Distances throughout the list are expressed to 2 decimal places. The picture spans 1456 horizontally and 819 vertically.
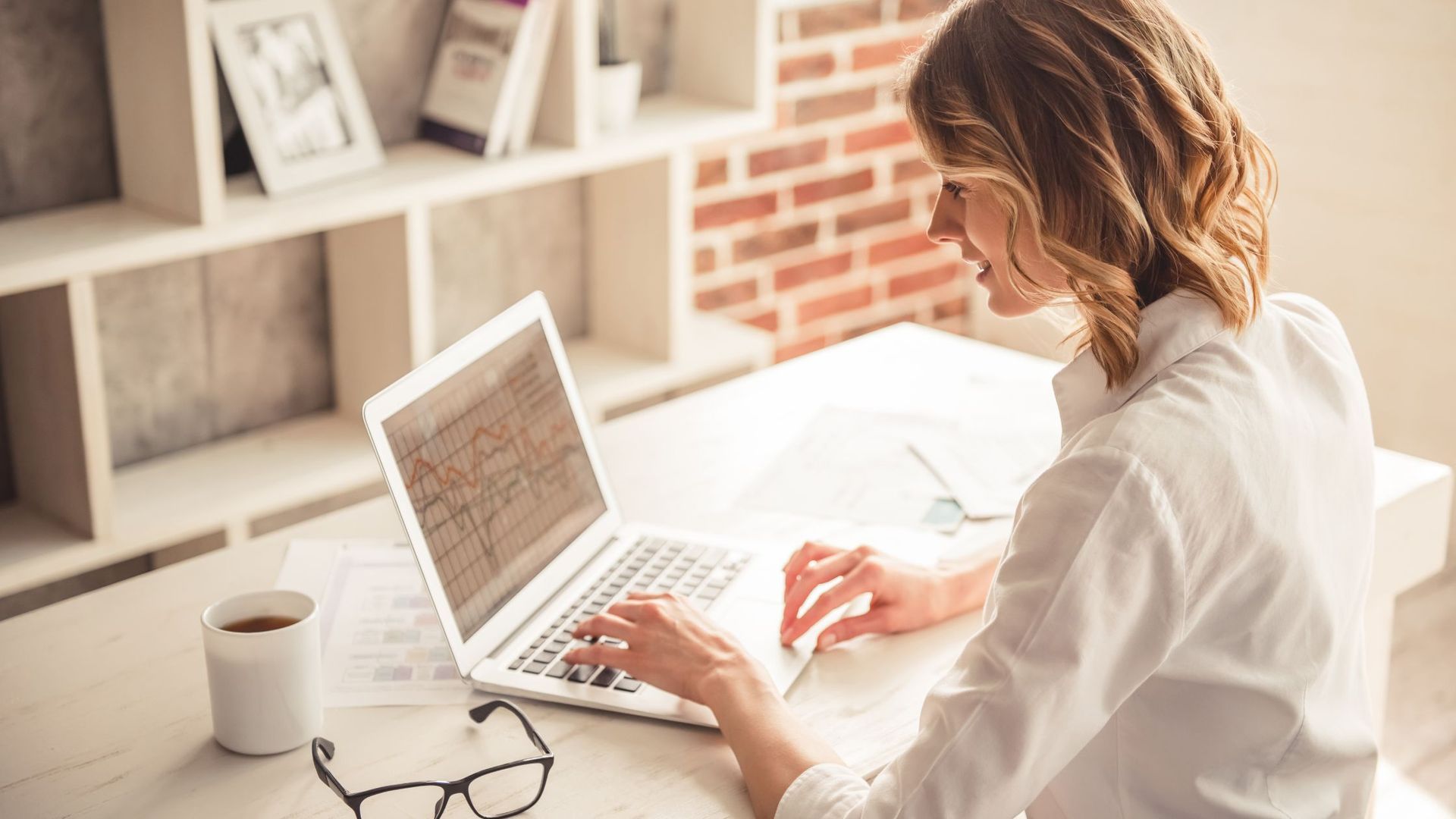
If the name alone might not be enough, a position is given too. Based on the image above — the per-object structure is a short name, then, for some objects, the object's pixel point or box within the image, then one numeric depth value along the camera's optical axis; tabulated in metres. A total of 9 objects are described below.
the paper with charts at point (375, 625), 1.26
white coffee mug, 1.13
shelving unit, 1.99
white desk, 1.12
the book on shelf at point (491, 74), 2.33
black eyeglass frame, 1.08
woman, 0.96
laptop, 1.23
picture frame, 2.10
